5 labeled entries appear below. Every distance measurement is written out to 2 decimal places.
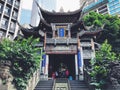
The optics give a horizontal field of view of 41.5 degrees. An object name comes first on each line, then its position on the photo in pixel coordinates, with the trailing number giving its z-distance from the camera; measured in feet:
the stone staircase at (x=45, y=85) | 37.42
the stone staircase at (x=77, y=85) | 37.30
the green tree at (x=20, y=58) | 32.22
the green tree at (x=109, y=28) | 70.36
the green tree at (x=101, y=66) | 32.76
